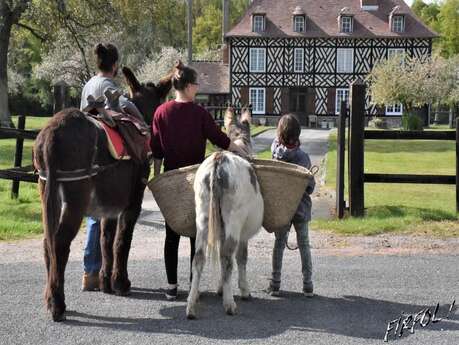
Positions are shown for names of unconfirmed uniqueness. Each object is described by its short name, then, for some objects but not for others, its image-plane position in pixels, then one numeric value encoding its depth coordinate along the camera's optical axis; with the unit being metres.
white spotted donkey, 5.19
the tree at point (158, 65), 49.03
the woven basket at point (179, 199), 5.60
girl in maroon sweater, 5.73
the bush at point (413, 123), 35.97
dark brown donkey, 5.12
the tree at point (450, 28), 68.12
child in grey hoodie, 6.00
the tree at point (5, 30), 28.86
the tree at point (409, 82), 44.66
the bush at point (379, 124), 44.88
